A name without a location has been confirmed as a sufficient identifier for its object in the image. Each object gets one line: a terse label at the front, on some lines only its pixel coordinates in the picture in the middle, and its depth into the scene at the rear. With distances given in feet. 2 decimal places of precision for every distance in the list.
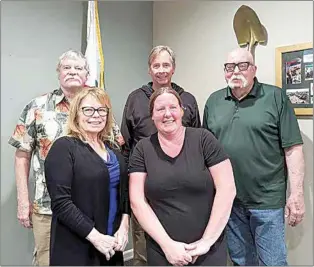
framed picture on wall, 7.54
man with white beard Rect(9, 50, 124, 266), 6.51
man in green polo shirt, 6.59
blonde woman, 5.08
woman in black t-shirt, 5.24
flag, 8.30
